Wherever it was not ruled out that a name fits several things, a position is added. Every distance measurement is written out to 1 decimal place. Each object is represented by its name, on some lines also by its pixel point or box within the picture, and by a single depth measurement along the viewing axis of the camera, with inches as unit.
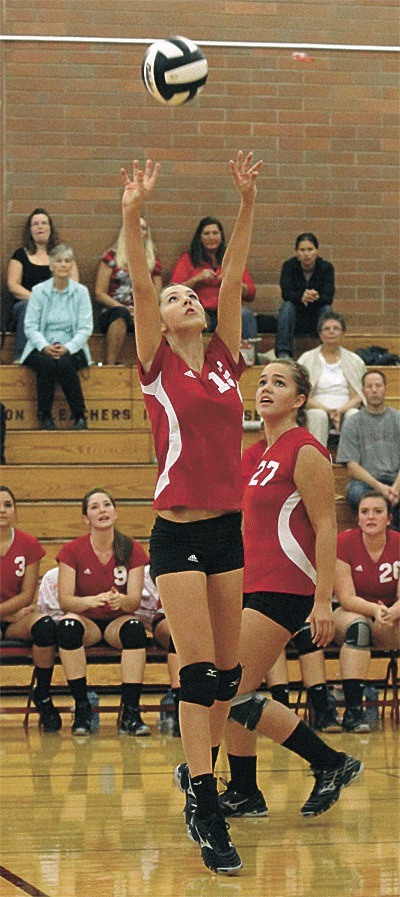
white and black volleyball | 346.8
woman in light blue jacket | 680.2
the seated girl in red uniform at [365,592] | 505.1
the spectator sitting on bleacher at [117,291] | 740.4
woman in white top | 682.0
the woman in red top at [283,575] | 316.1
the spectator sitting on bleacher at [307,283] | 748.4
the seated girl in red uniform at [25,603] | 512.7
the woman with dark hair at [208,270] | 734.2
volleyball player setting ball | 279.3
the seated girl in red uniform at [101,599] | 502.3
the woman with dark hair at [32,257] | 739.2
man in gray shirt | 632.9
